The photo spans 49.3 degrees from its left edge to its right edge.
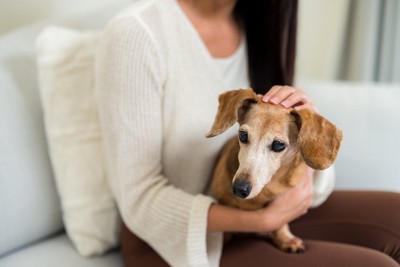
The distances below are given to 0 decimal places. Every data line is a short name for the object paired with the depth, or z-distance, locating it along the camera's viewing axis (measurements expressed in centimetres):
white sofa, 96
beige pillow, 102
